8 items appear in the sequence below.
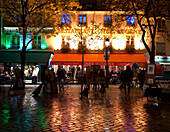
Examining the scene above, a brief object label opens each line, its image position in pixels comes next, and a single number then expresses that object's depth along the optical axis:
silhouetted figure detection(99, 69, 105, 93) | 20.19
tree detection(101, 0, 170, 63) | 24.53
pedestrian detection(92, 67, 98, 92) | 20.65
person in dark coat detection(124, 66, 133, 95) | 18.78
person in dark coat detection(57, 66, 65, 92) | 20.67
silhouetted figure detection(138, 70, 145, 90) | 25.64
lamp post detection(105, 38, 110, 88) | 26.08
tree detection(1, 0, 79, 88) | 23.33
